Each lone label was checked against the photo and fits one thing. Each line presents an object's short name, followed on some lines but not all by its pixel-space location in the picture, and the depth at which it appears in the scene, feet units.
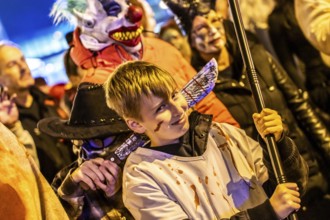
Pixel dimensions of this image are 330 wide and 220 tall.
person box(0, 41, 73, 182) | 10.84
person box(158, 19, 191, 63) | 12.98
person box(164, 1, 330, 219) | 10.06
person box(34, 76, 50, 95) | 16.70
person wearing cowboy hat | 6.79
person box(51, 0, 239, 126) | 7.77
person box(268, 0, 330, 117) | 11.57
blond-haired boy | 5.97
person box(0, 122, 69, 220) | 5.48
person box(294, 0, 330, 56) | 8.35
